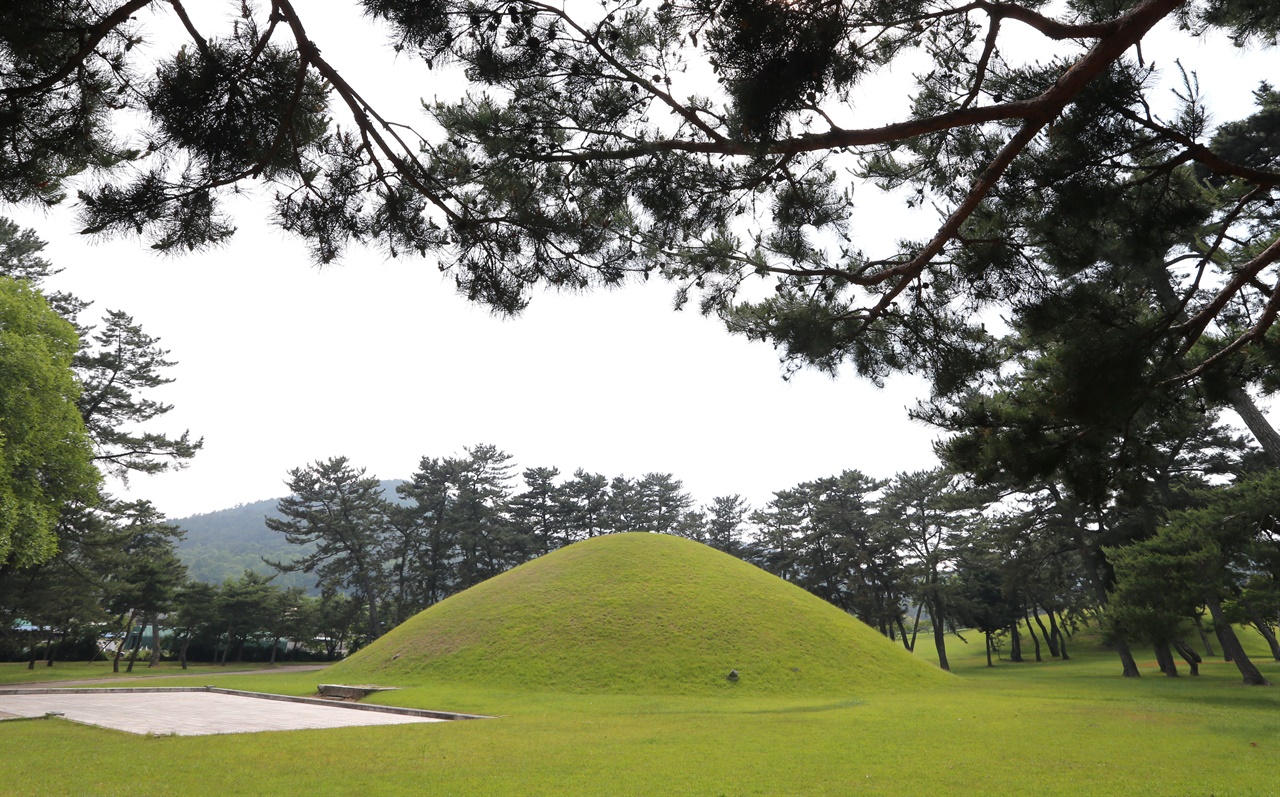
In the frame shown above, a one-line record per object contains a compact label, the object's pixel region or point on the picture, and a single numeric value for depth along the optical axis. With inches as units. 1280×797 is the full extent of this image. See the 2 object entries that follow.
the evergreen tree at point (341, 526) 1749.5
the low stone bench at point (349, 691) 756.0
